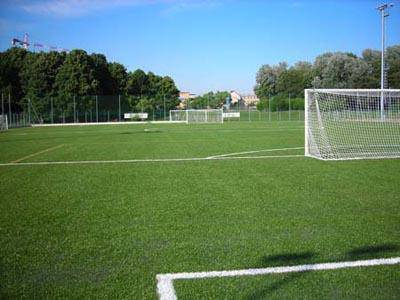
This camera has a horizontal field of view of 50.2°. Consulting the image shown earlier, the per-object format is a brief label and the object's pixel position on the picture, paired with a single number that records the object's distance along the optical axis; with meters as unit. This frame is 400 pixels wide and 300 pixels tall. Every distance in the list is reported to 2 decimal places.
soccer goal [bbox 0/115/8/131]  36.20
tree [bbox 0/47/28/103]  56.85
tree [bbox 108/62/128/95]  69.12
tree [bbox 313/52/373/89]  67.00
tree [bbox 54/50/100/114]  57.50
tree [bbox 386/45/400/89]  69.44
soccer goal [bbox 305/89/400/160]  12.58
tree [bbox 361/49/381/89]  67.75
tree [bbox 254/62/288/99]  93.75
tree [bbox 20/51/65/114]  57.03
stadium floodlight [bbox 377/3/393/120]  36.81
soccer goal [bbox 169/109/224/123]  48.28
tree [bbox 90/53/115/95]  63.15
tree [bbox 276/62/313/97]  86.66
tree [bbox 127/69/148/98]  74.56
